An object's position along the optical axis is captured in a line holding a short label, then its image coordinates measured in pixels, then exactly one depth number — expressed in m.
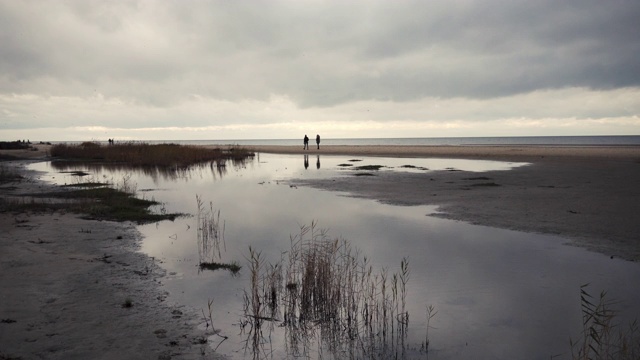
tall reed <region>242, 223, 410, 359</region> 6.57
